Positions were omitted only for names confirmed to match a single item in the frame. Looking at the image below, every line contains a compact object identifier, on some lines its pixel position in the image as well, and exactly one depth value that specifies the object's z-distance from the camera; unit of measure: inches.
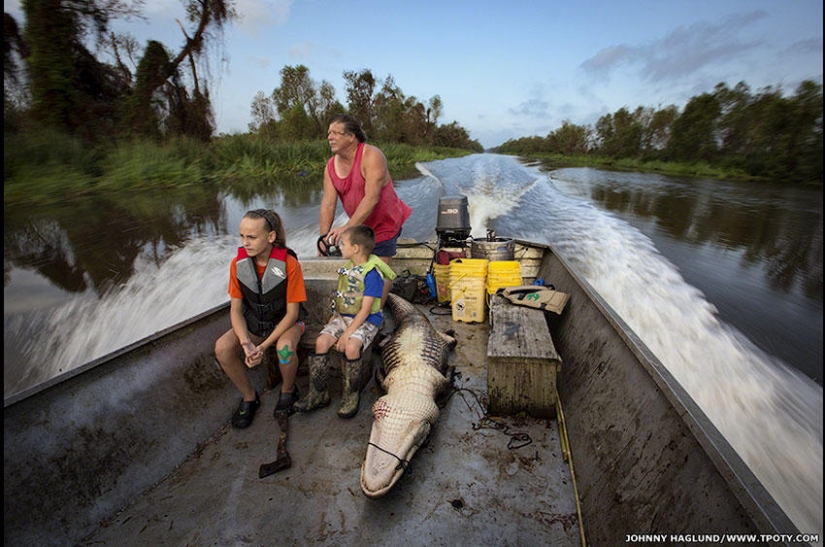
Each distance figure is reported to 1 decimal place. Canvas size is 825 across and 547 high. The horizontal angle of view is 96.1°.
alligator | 89.3
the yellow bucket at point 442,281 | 195.9
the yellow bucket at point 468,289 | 177.3
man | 137.9
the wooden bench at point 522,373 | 109.5
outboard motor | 242.2
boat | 69.8
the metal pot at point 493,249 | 206.2
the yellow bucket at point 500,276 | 179.5
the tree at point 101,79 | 442.6
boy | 120.6
